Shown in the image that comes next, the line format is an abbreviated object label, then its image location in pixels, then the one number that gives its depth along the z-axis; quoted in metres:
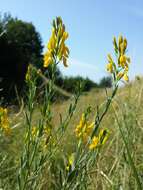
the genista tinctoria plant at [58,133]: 0.23
